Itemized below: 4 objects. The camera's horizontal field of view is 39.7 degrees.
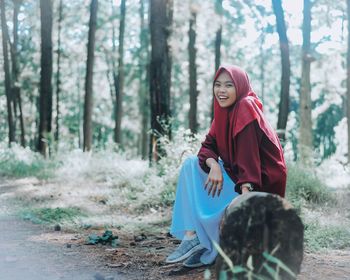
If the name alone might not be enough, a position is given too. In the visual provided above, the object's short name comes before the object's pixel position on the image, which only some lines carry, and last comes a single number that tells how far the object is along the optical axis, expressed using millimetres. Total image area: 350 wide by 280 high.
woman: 3598
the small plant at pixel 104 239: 5270
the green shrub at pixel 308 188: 7672
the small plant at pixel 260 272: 2925
